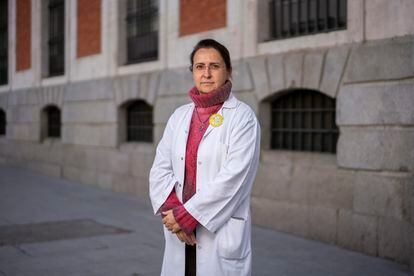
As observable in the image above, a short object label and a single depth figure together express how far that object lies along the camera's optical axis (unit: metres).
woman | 3.20
